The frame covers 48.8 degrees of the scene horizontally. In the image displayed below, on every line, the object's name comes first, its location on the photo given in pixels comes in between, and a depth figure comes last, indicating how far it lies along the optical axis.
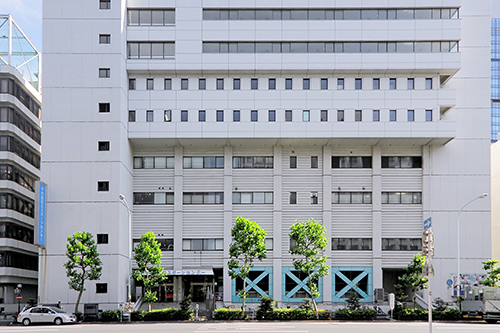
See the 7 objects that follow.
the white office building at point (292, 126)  54.34
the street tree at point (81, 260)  46.88
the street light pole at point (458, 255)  49.92
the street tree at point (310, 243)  47.31
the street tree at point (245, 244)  47.00
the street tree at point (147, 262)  48.28
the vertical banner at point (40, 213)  48.53
